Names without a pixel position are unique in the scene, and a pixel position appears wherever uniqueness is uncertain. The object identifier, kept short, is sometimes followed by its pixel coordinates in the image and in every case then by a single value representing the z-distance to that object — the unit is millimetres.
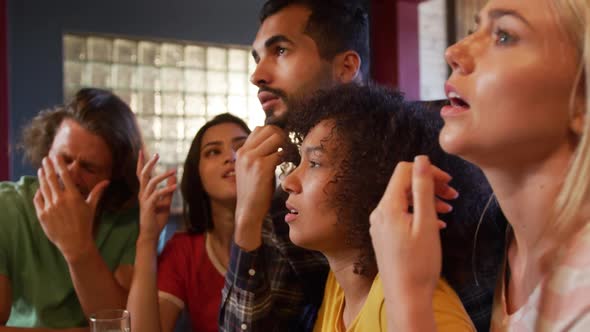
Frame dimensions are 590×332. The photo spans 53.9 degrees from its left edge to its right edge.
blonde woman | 595
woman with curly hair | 906
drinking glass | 879
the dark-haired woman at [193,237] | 1394
